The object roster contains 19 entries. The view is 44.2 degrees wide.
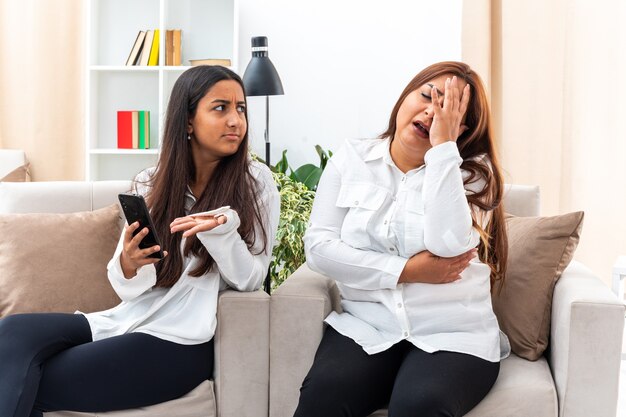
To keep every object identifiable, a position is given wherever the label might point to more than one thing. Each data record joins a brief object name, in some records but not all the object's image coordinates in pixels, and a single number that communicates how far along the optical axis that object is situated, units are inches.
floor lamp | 128.5
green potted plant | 120.6
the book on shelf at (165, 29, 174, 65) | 155.6
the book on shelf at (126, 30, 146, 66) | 155.8
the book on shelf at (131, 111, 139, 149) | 157.5
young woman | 70.9
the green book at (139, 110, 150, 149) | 157.6
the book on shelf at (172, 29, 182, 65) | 154.8
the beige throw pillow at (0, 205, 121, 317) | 88.0
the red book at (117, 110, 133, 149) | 157.5
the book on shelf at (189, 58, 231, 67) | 149.5
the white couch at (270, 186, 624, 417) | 70.0
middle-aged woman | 68.1
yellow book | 155.8
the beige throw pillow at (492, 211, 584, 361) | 79.2
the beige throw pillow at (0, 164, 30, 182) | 151.9
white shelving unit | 155.6
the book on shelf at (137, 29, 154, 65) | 155.8
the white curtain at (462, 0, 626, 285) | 148.8
